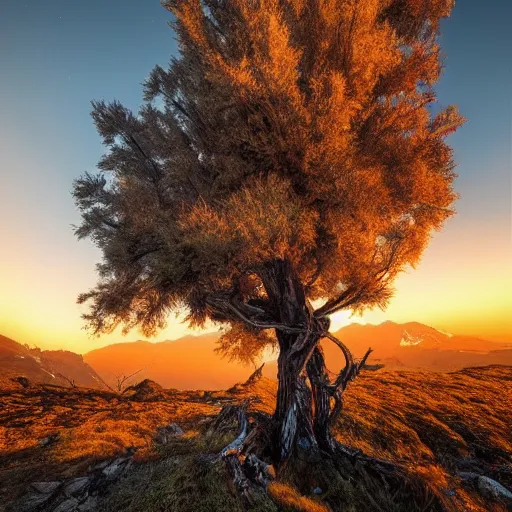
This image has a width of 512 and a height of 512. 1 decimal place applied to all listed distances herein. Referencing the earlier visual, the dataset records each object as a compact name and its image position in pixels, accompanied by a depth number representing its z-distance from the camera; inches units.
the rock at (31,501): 201.3
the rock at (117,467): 241.0
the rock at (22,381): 567.3
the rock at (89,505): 199.6
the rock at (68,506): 201.3
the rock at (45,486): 218.7
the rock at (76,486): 219.1
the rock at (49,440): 302.8
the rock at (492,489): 271.9
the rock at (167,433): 314.2
